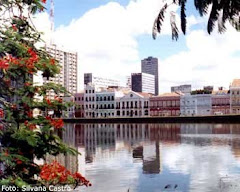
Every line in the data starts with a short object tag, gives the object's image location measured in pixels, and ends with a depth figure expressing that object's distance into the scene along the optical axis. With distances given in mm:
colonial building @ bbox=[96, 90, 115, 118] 112438
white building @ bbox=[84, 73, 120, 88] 191350
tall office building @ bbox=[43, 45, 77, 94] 157000
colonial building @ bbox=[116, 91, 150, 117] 109000
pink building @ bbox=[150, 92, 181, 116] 106938
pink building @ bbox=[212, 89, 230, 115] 101344
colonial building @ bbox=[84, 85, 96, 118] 114750
